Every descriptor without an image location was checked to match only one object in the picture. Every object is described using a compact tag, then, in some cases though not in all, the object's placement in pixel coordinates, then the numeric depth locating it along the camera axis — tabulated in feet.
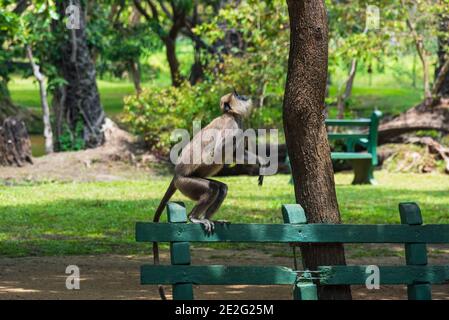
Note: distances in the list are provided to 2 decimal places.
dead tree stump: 64.95
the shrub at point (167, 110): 71.36
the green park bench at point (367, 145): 63.26
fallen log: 73.77
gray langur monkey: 27.47
